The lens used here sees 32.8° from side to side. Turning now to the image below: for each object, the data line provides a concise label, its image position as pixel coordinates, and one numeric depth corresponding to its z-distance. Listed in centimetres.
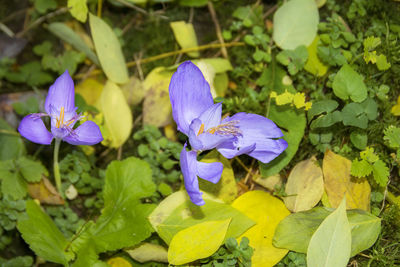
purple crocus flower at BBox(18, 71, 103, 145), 37
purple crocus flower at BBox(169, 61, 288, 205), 36
